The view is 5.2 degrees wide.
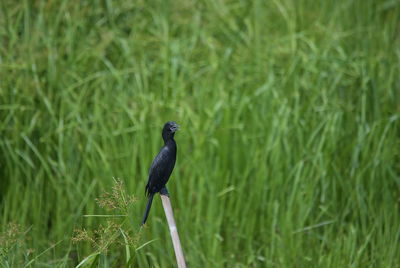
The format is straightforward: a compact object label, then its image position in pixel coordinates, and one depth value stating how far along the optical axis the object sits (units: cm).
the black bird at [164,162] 1722
